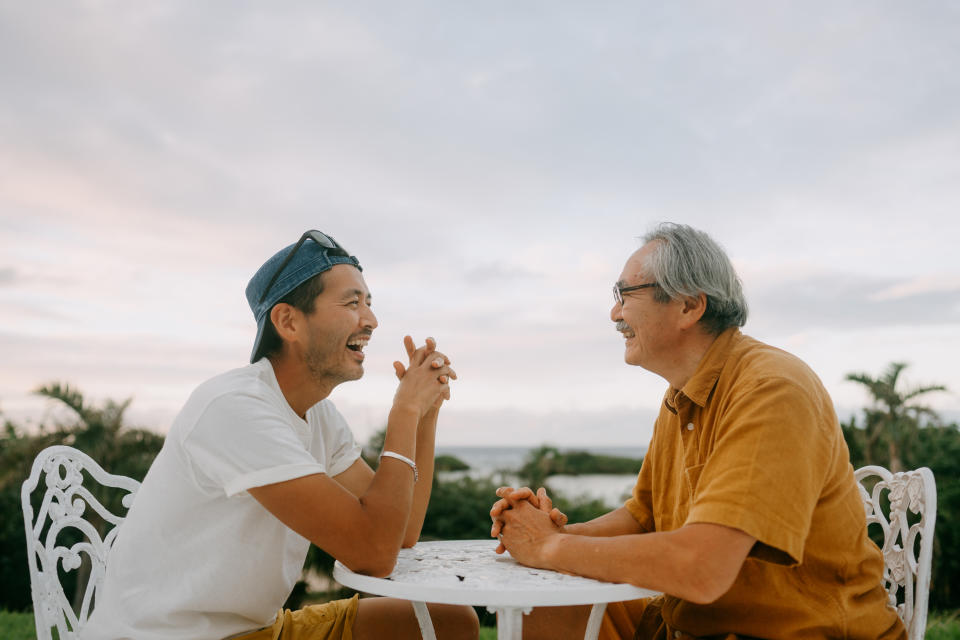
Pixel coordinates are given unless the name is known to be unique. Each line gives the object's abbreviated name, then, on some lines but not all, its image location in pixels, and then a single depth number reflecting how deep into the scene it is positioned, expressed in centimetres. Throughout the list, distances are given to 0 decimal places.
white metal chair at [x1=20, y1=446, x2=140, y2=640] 290
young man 228
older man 214
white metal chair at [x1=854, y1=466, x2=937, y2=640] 276
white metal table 215
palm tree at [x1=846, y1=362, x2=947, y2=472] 1082
